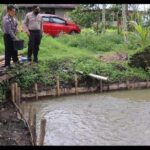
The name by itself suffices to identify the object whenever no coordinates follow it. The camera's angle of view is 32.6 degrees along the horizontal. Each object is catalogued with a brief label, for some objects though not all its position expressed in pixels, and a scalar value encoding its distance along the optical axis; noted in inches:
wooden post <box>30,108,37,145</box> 167.1
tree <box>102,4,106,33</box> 508.6
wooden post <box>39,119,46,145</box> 149.5
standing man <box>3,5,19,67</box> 247.6
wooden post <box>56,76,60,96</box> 277.0
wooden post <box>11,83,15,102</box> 243.4
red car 519.9
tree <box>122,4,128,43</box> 430.8
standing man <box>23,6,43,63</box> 272.4
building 737.6
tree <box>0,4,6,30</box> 411.2
